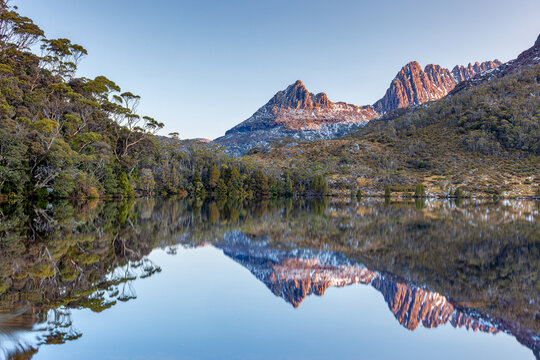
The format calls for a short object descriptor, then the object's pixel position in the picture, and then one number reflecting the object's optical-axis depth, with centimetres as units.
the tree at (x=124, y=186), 5519
